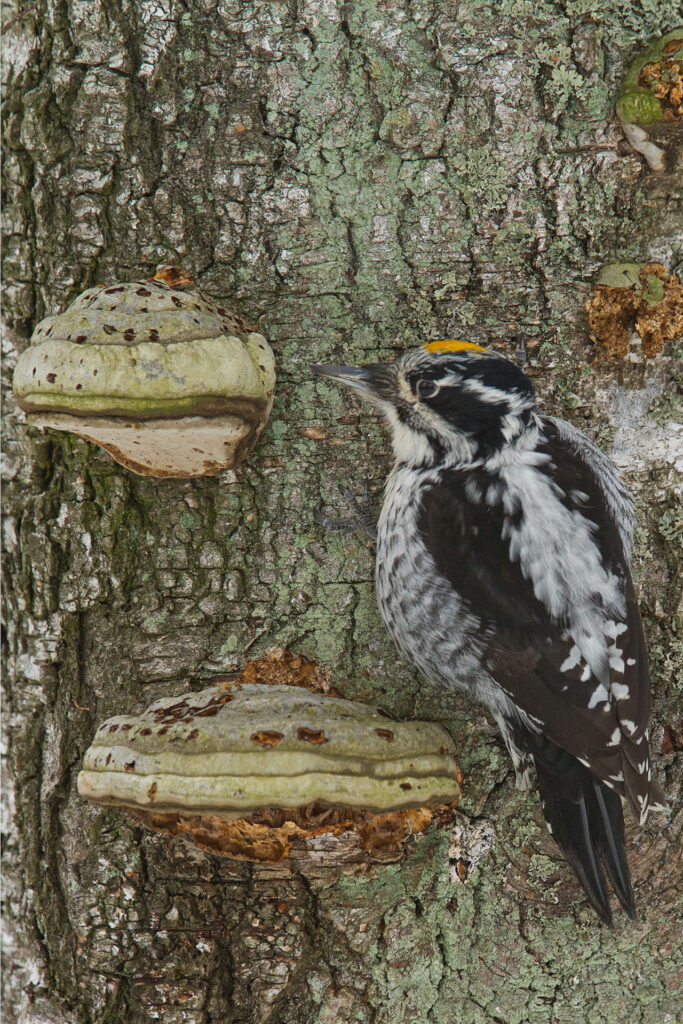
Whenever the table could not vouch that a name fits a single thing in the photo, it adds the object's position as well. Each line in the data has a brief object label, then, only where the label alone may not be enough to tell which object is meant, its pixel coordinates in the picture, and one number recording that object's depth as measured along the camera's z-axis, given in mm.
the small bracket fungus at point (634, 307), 4582
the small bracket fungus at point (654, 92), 4359
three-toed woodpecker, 4434
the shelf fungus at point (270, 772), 3686
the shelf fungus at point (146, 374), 3701
